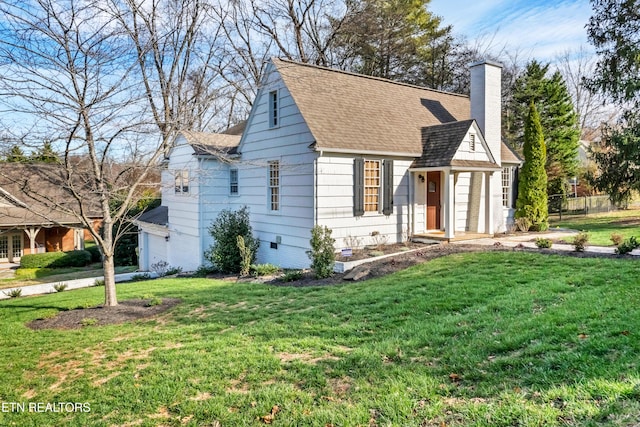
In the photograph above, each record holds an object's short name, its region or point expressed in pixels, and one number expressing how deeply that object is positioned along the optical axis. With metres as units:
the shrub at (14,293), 13.78
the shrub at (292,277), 11.58
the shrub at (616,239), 10.77
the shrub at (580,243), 11.05
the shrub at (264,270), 13.33
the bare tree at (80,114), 7.20
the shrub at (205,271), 15.31
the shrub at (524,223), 17.22
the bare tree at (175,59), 9.12
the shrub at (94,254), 26.82
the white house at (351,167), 13.55
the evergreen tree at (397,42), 29.08
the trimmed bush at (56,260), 23.89
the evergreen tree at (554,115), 27.33
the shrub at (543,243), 11.84
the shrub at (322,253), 11.47
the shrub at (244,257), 13.93
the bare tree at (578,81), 41.12
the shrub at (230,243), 14.89
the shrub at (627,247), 10.31
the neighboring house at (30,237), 24.41
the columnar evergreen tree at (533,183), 17.34
